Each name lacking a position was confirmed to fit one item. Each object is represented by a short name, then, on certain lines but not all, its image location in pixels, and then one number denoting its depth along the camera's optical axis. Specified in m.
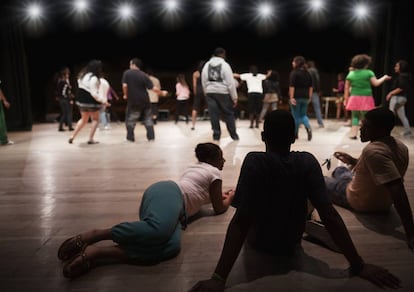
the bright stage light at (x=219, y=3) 10.06
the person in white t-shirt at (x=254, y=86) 8.66
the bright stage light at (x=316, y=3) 9.80
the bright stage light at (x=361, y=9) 10.57
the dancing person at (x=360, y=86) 6.36
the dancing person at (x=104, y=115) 8.55
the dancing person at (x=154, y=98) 9.65
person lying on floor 2.16
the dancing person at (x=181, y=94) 10.04
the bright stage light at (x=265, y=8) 10.61
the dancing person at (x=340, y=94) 10.17
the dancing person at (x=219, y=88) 6.49
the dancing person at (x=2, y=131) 6.64
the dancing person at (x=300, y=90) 6.75
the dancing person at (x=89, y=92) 6.50
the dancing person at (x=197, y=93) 9.02
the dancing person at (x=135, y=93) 6.76
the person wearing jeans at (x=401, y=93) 6.77
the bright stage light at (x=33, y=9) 9.46
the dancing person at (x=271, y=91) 9.09
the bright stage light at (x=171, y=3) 10.03
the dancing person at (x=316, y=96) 8.62
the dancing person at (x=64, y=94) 8.59
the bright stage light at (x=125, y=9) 10.59
